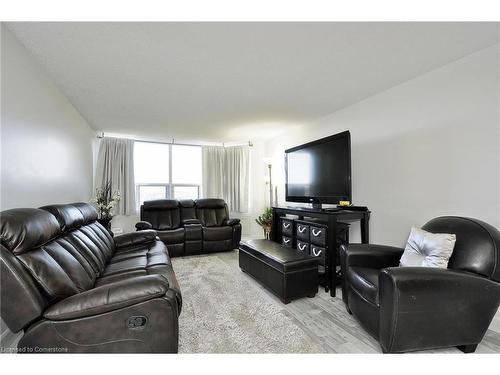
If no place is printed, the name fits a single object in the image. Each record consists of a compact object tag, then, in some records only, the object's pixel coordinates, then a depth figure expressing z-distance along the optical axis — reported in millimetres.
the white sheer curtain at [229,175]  5398
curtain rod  4594
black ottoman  2229
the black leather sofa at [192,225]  3992
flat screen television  2650
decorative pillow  1651
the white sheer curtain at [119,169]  4488
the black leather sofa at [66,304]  1077
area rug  1600
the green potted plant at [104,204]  3788
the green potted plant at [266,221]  4664
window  5023
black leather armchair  1399
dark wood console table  2463
